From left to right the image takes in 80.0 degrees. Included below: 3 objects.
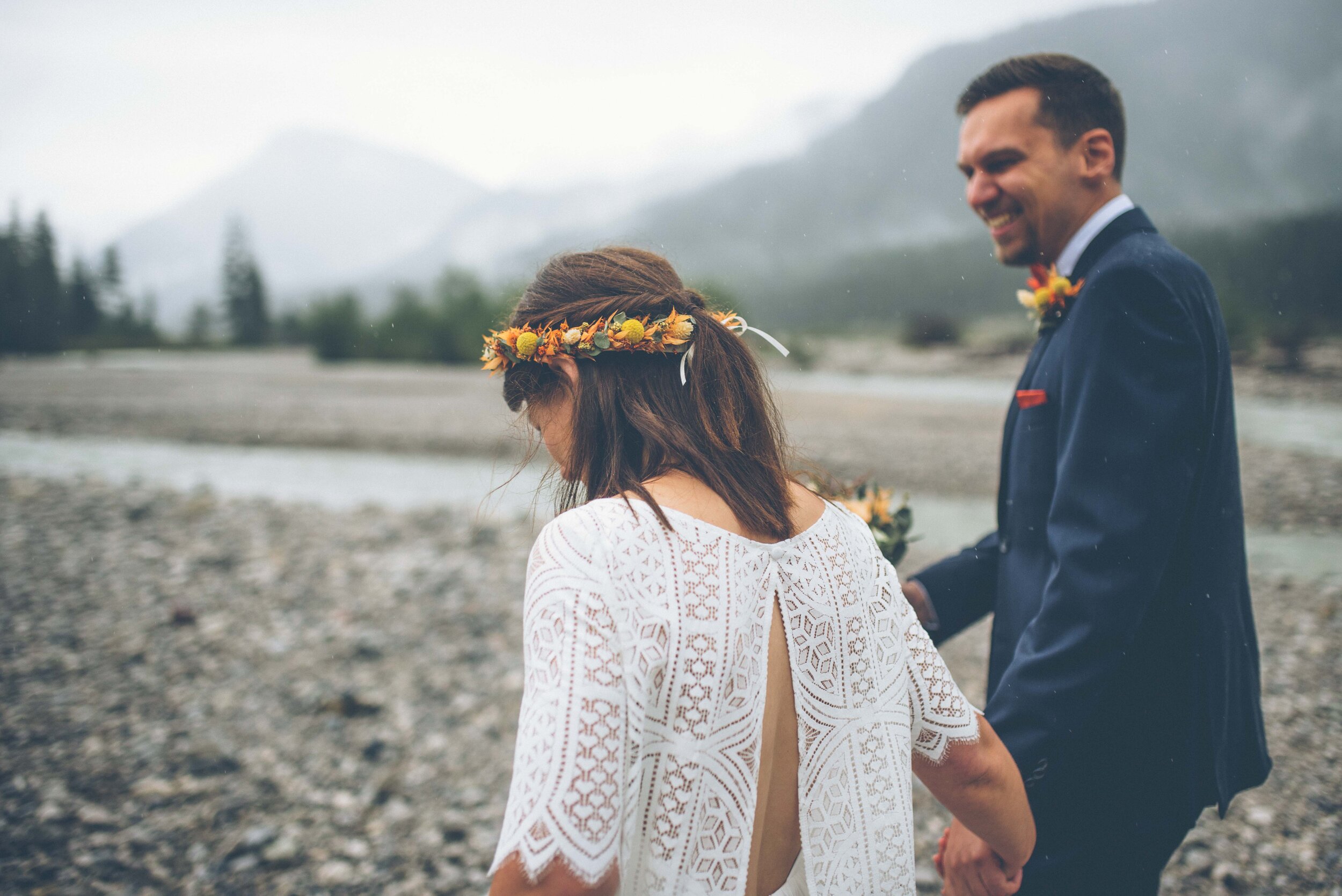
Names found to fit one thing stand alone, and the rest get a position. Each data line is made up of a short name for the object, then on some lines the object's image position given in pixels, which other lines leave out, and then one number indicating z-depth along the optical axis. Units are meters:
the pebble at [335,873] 4.20
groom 1.88
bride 1.24
